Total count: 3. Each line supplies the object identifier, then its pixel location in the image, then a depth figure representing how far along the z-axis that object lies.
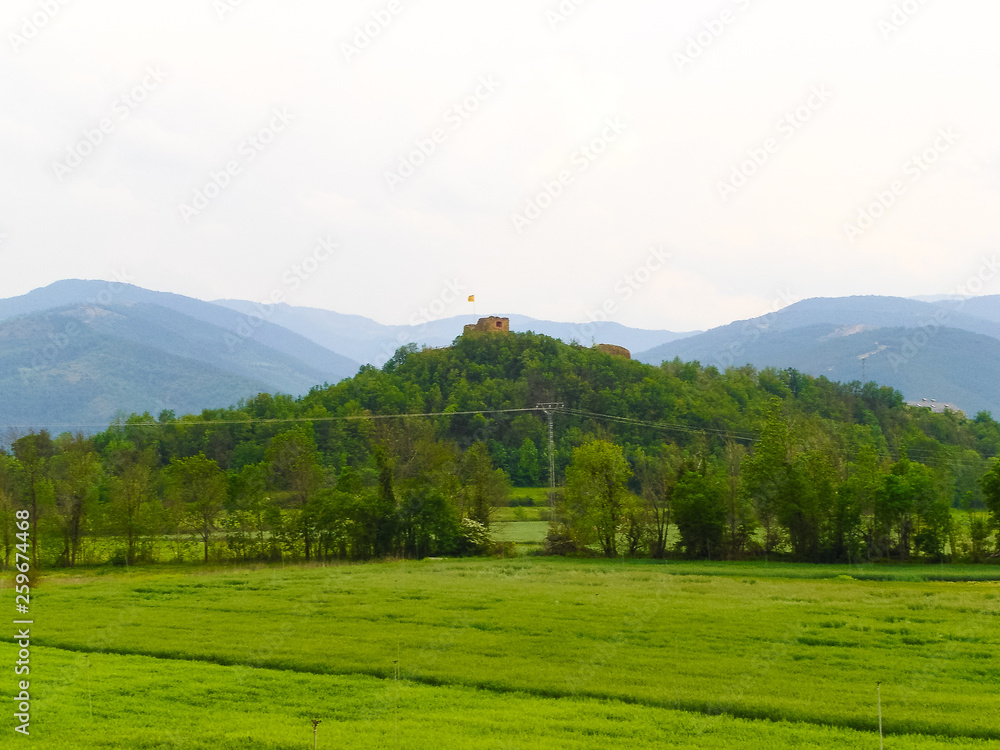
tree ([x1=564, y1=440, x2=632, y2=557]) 56.47
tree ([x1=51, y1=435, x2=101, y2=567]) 55.91
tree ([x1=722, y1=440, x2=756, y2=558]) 54.47
